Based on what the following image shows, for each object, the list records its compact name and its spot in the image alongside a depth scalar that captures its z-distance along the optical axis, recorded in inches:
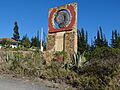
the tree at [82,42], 893.7
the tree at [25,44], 1085.0
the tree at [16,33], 1468.3
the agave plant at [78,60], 245.3
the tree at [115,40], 962.5
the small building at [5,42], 1118.7
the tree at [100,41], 1049.0
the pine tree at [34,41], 1419.9
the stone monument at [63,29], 415.7
